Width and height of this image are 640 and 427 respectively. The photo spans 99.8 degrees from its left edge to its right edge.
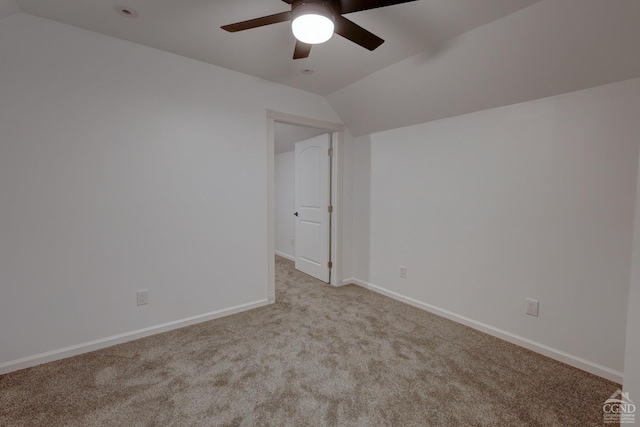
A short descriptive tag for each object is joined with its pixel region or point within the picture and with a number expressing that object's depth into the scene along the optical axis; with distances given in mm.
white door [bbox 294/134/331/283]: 3680
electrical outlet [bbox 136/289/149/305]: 2291
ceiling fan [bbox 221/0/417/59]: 1392
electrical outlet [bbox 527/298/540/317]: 2141
